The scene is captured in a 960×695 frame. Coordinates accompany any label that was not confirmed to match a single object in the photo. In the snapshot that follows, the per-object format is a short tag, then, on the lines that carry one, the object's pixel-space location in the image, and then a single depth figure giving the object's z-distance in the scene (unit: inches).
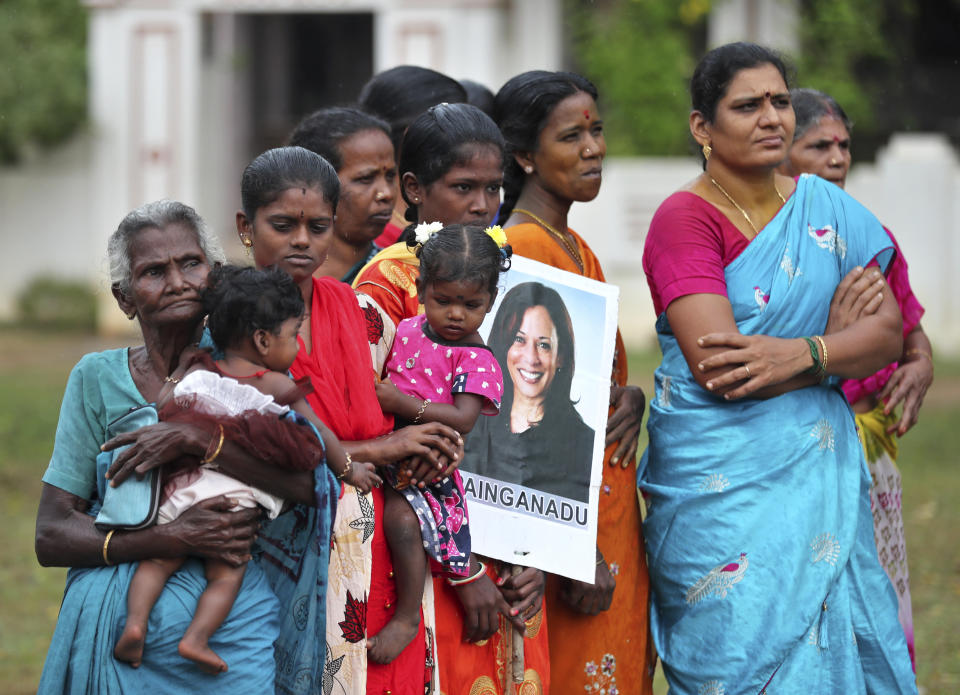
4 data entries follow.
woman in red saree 235.6
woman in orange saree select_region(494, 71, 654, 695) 295.6
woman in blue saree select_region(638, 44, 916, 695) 274.7
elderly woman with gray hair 221.1
